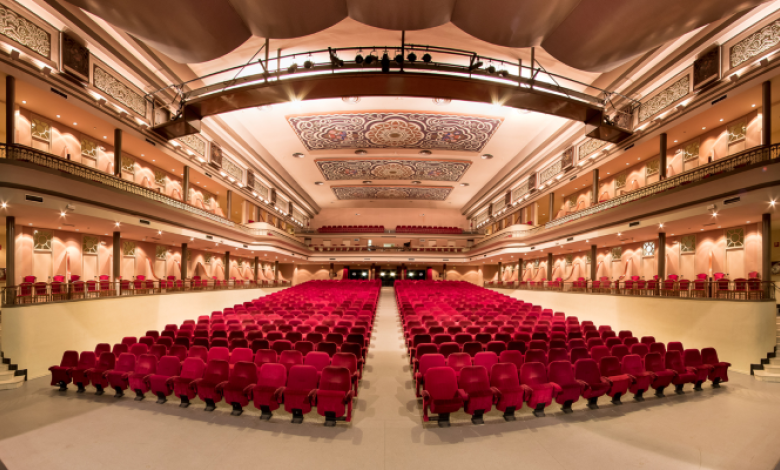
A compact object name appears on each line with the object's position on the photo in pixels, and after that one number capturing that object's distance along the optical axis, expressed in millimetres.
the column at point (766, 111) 8805
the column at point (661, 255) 12134
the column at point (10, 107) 8266
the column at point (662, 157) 12326
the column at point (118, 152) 11711
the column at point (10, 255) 8148
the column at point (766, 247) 8625
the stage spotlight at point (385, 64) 7638
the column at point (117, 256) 11484
